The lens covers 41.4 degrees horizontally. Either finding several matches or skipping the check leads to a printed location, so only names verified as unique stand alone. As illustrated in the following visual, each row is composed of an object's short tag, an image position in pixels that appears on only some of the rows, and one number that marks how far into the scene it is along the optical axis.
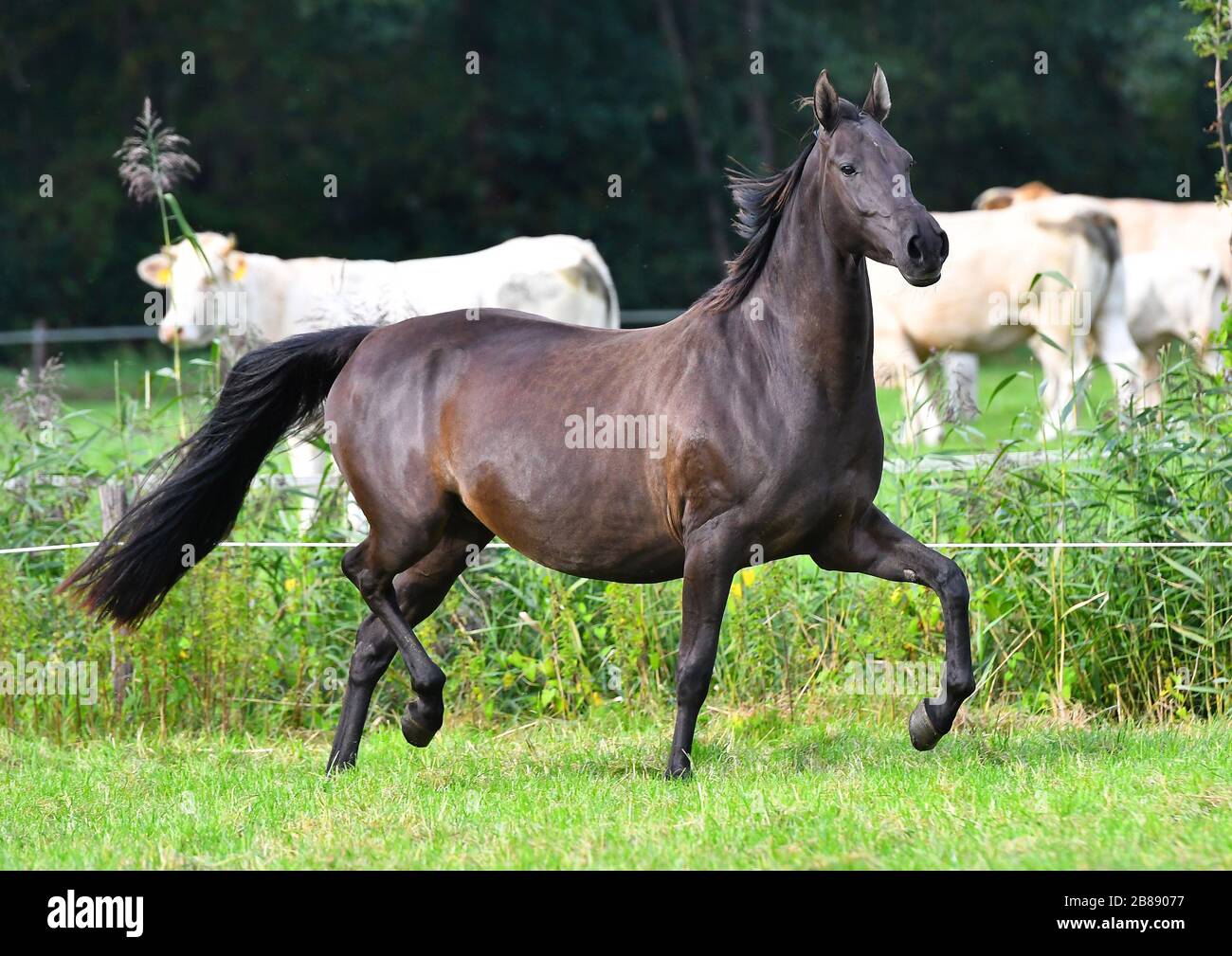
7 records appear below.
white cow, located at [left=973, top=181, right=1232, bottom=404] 14.41
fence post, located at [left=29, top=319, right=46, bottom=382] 16.95
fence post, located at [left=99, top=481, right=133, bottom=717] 6.98
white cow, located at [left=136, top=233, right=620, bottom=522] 11.36
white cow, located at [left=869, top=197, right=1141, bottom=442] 13.86
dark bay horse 5.09
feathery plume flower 7.30
